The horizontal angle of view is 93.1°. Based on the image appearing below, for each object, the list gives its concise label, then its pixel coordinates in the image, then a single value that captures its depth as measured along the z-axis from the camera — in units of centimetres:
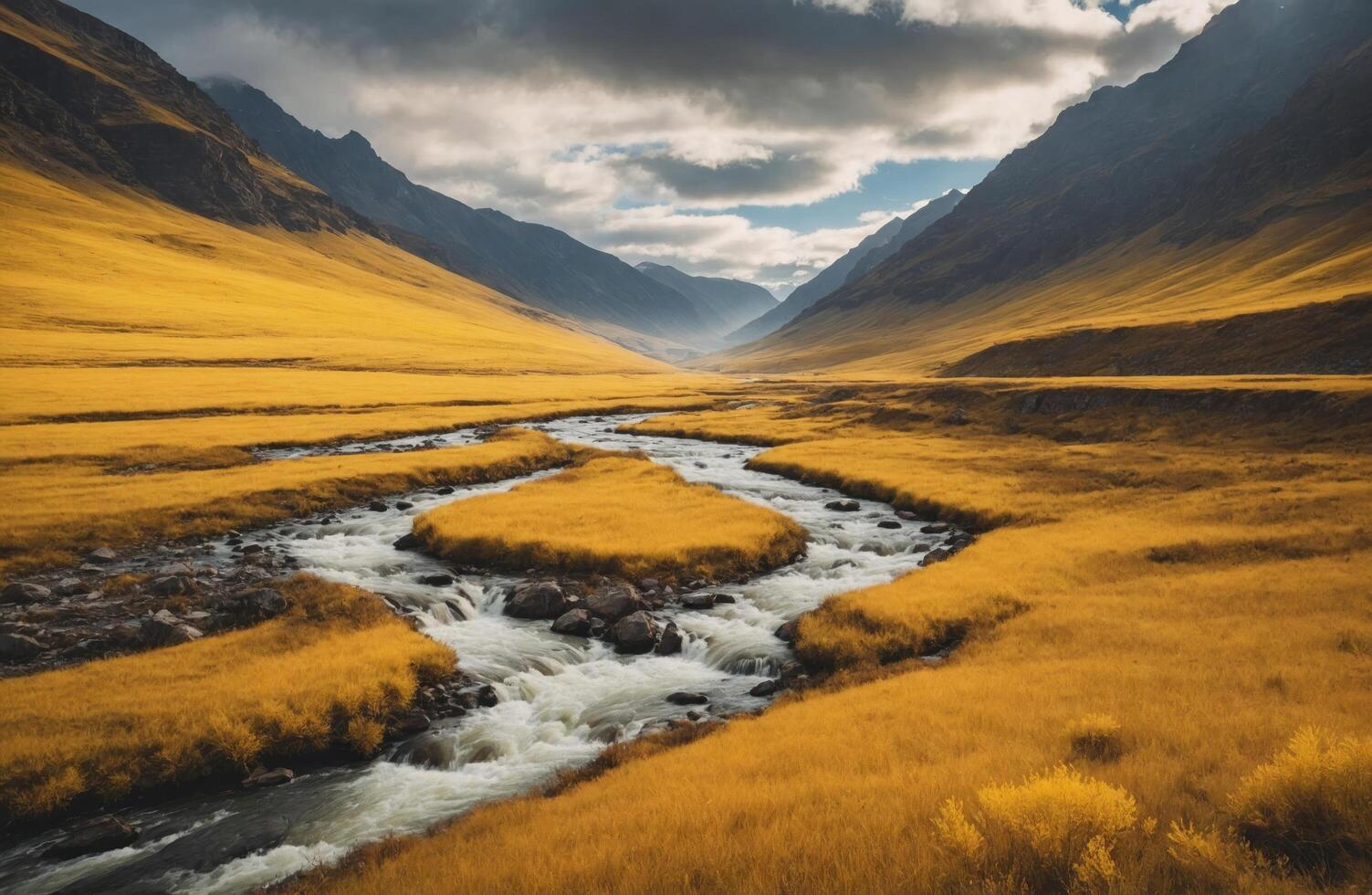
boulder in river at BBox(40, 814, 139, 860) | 1137
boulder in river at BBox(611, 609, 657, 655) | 2022
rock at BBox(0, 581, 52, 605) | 2138
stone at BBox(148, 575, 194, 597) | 2255
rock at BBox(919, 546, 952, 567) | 2768
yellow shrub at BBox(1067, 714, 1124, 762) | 1034
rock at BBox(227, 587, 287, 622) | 2098
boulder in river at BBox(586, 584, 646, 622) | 2222
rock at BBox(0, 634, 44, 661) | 1778
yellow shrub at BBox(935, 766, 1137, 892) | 659
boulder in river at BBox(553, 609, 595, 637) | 2117
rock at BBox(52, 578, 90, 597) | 2225
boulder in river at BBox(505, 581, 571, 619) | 2258
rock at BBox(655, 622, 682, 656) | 2012
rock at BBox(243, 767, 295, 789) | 1341
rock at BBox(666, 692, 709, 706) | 1686
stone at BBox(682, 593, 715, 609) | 2377
